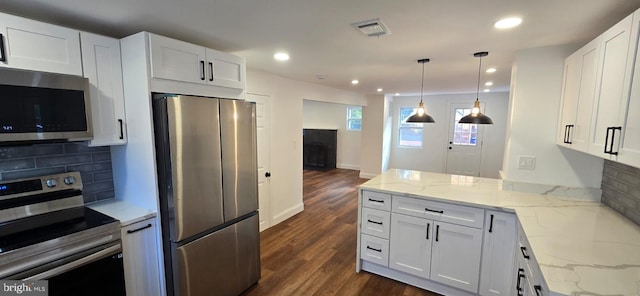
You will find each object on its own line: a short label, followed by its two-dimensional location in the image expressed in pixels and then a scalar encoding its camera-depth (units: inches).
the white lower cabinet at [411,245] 96.9
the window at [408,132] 297.6
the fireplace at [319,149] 331.1
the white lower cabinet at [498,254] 82.7
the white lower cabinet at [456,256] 89.0
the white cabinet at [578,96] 69.3
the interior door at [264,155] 141.1
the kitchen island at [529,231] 48.8
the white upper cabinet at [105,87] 71.8
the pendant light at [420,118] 120.0
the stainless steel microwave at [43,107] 59.0
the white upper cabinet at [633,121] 49.4
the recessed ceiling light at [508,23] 67.9
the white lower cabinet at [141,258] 72.4
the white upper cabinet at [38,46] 59.1
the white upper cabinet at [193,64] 72.8
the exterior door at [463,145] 269.7
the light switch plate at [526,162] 98.6
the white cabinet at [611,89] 54.7
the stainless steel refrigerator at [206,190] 73.9
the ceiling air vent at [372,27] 69.9
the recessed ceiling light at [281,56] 103.9
